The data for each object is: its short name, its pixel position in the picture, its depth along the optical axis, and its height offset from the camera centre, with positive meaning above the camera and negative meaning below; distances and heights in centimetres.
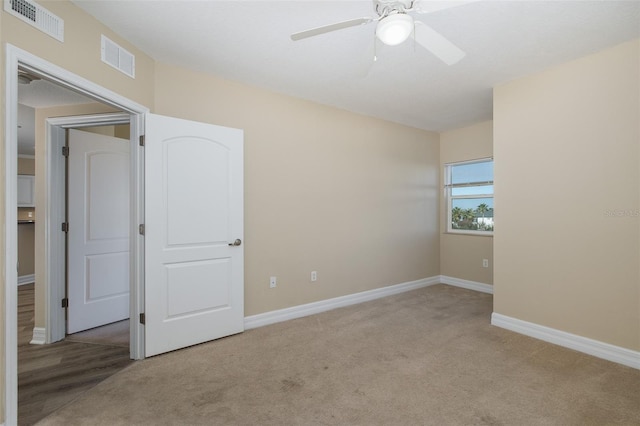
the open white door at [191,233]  257 -17
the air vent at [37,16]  160 +111
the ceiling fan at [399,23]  151 +99
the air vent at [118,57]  220 +119
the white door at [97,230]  312 -17
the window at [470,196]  463 +27
